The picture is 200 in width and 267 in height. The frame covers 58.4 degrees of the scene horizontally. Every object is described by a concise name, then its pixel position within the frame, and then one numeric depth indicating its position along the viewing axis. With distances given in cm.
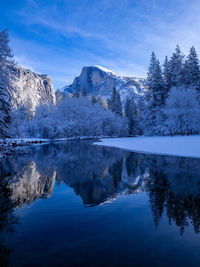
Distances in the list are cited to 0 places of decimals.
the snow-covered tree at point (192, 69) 3850
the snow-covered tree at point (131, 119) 6850
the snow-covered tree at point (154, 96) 4200
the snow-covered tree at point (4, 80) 1873
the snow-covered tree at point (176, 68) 3997
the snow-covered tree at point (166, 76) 4256
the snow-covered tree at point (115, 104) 7130
